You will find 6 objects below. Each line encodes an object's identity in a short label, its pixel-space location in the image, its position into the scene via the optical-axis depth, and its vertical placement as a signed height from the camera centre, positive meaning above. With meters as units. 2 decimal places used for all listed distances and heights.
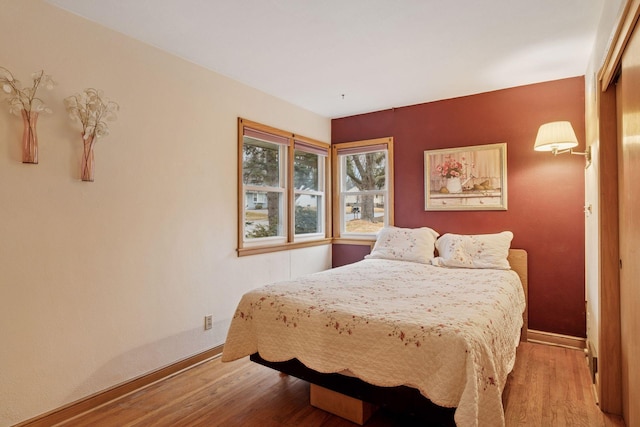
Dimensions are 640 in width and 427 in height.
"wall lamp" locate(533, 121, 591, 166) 2.79 +0.63
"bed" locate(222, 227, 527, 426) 1.51 -0.60
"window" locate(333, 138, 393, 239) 4.18 +0.35
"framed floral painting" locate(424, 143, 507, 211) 3.45 +0.39
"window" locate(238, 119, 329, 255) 3.38 +0.29
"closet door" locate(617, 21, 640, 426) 1.52 -0.04
